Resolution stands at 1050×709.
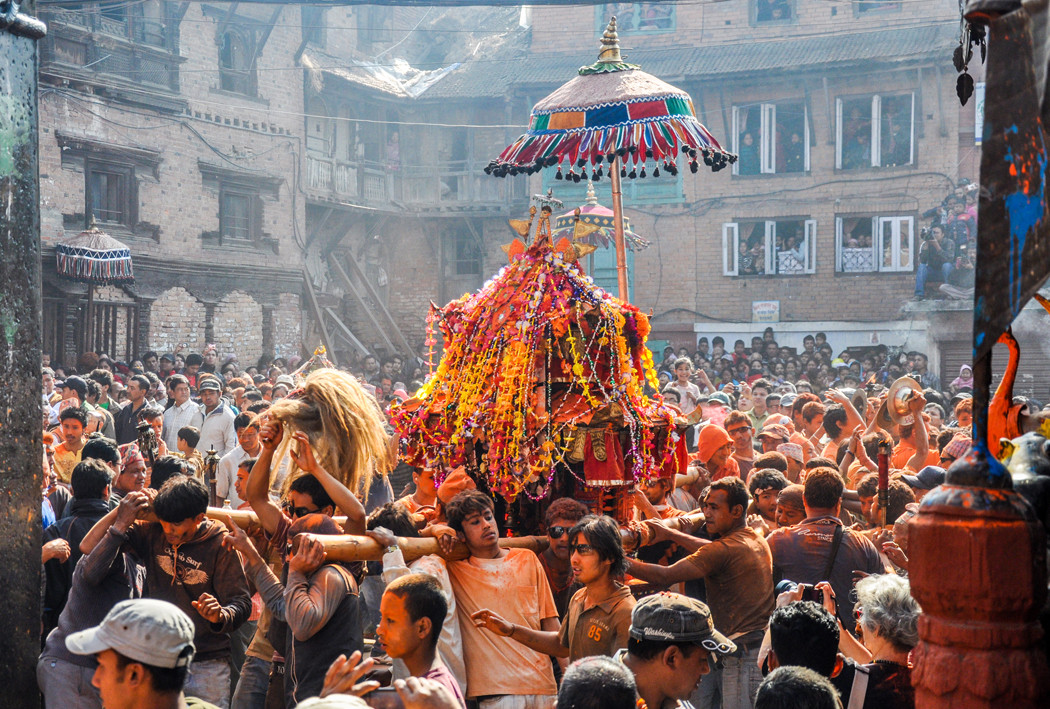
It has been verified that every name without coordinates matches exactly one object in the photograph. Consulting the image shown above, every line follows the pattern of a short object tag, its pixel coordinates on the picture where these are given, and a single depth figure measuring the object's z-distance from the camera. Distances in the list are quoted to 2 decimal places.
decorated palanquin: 6.04
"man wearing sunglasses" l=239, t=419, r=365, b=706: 4.82
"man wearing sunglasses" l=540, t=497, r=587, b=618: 5.61
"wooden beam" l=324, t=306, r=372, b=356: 27.88
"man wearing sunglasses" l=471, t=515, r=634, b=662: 4.52
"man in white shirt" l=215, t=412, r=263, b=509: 8.45
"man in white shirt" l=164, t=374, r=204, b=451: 10.93
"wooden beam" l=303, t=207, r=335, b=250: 28.38
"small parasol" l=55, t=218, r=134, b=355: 19.80
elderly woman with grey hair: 3.75
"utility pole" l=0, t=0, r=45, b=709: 4.09
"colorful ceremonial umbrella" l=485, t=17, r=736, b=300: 7.60
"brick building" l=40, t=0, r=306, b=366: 20.89
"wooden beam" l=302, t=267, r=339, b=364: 27.28
